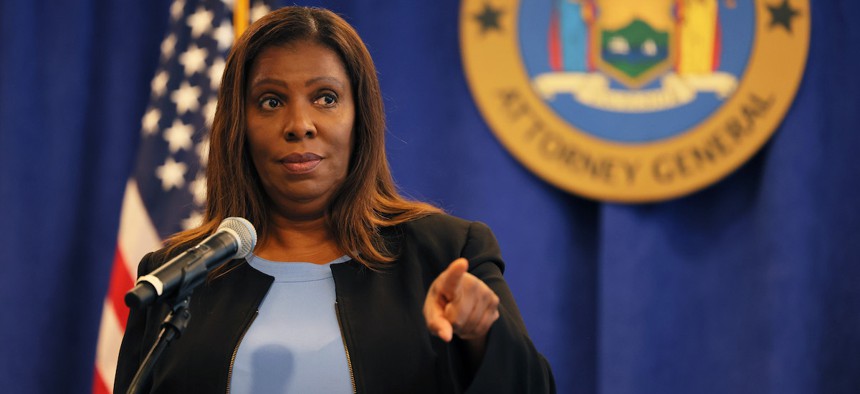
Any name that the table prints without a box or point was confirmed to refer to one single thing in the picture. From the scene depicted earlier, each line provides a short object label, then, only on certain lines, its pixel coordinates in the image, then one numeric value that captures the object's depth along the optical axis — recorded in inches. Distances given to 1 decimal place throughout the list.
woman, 157.7
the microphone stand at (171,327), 149.2
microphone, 142.3
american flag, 188.5
